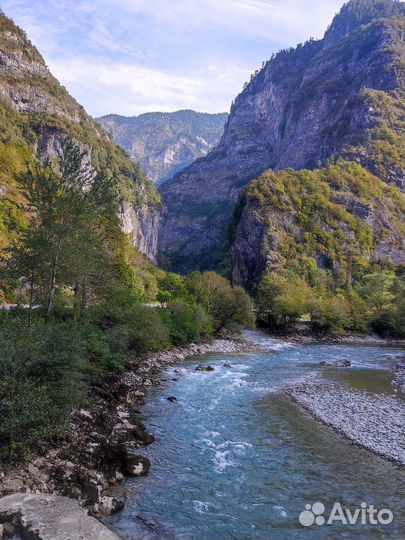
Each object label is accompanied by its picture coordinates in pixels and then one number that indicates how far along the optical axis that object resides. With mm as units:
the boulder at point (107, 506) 12477
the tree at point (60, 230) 25719
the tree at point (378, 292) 84938
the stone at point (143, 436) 18453
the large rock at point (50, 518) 9516
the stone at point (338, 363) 42559
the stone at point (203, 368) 36188
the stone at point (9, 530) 9883
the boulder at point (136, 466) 15148
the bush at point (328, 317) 74250
